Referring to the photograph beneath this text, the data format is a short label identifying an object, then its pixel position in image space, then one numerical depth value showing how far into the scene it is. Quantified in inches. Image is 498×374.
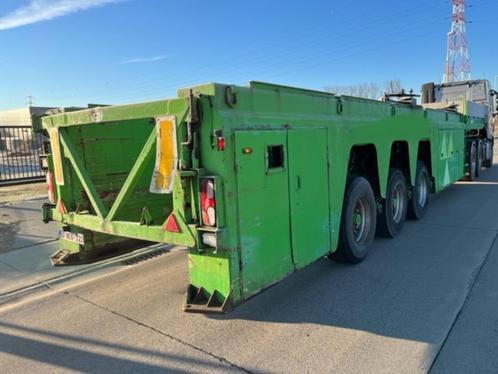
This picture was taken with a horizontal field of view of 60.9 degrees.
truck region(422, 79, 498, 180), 561.0
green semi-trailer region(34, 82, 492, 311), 124.6
